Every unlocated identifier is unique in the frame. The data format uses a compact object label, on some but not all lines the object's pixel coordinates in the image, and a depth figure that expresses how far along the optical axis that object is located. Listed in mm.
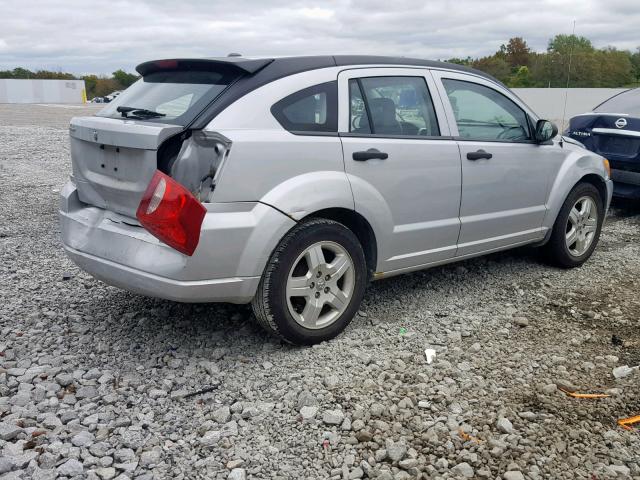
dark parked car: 8031
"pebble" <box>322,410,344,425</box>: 3383
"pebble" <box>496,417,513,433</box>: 3305
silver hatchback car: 3672
